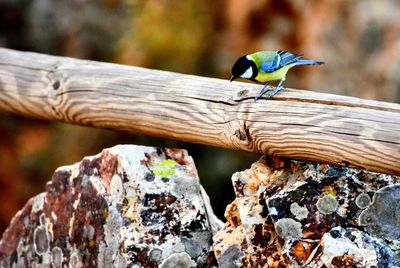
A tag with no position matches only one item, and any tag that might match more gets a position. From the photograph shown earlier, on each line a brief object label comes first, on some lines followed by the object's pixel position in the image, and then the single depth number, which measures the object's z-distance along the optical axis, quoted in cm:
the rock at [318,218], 600
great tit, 693
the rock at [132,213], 704
